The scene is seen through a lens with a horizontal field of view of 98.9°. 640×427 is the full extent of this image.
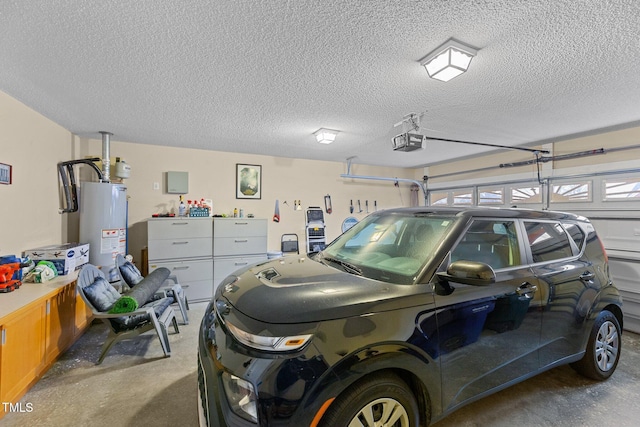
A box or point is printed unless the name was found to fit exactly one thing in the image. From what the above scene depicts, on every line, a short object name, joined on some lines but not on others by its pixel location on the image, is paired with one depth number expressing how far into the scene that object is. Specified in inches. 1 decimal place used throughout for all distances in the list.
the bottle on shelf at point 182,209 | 180.4
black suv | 45.9
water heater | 140.6
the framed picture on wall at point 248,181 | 204.7
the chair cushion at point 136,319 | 104.0
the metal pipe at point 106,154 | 152.2
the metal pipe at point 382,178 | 240.4
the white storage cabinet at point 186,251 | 162.2
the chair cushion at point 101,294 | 99.0
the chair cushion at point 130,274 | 129.7
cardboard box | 112.8
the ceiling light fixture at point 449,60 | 73.4
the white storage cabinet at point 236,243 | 176.2
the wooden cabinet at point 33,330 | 74.5
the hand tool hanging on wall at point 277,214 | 217.6
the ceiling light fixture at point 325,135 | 149.0
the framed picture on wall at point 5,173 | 100.2
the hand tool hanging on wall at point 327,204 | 239.1
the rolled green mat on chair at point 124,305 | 99.0
